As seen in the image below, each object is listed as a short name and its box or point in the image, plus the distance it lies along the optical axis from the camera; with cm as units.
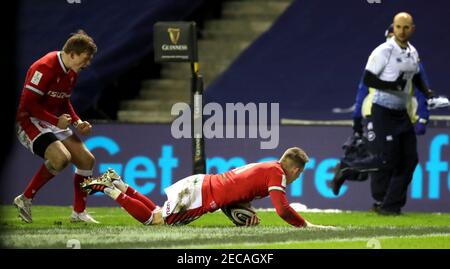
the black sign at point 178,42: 2366
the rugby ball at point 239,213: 1905
